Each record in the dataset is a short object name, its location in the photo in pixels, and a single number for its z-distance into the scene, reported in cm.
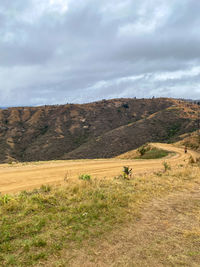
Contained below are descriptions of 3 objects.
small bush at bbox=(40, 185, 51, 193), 958
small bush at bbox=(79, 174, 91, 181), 1151
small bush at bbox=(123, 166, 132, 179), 1285
